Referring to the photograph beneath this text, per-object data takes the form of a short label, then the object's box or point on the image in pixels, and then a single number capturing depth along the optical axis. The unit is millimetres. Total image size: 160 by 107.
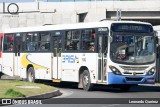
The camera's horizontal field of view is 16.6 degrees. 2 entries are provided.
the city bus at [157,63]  29884
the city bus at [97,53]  23172
